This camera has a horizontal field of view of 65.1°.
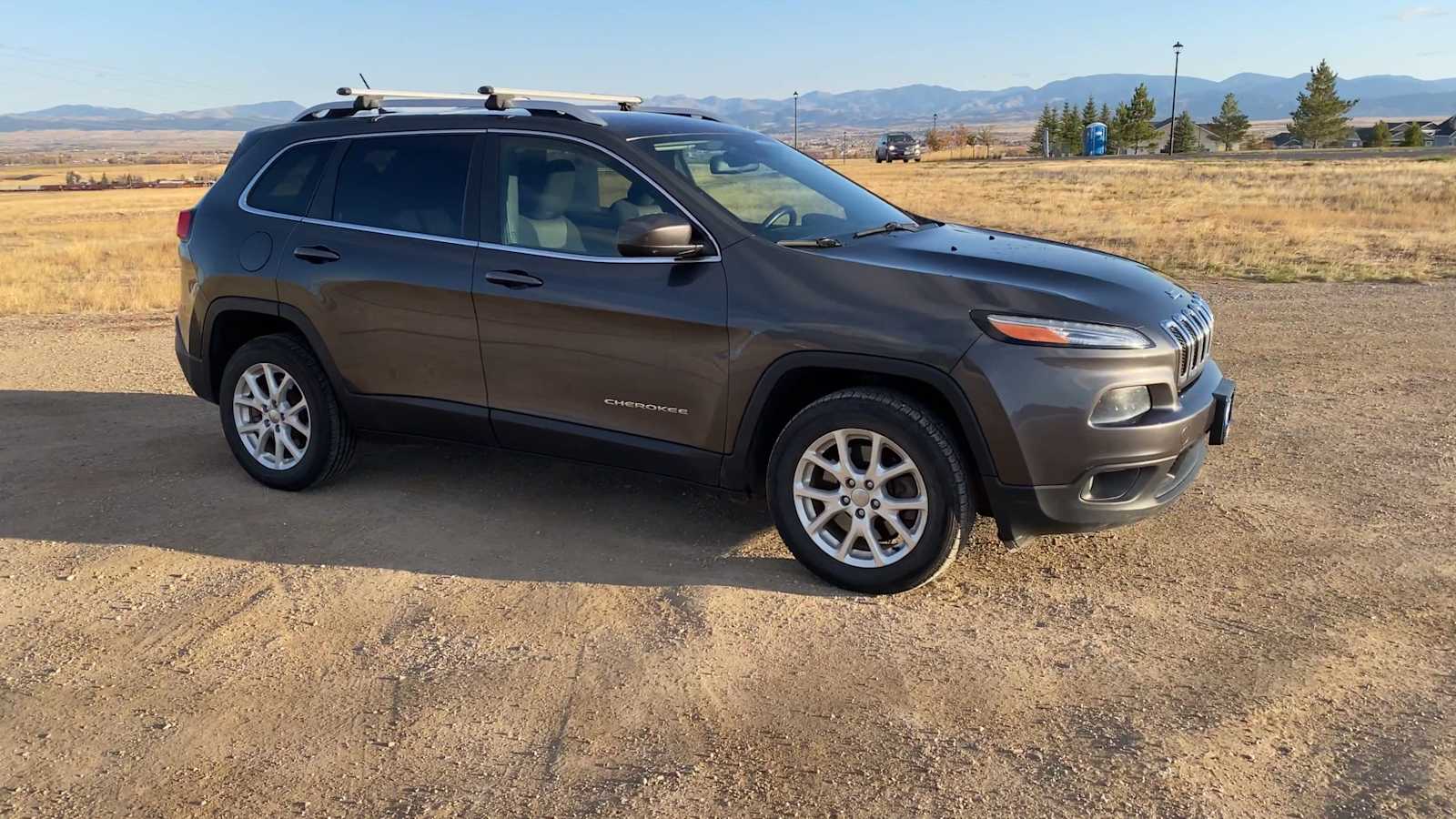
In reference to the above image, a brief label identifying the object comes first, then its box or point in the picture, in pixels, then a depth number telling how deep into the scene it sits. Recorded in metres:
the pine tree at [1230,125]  86.44
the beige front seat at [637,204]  4.45
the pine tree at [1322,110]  82.94
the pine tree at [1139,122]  82.44
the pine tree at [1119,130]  83.25
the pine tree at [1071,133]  90.44
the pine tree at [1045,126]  93.22
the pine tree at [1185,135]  88.06
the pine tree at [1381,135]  82.00
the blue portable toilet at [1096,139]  78.75
